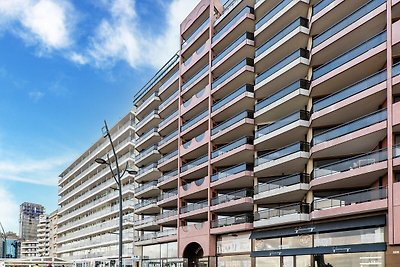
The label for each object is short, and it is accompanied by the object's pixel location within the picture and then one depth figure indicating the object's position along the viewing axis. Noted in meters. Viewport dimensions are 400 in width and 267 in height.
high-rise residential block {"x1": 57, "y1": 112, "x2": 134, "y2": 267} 80.12
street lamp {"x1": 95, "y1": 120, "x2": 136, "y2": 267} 28.78
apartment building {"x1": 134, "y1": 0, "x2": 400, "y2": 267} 31.70
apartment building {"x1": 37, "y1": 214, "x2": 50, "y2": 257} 173.38
